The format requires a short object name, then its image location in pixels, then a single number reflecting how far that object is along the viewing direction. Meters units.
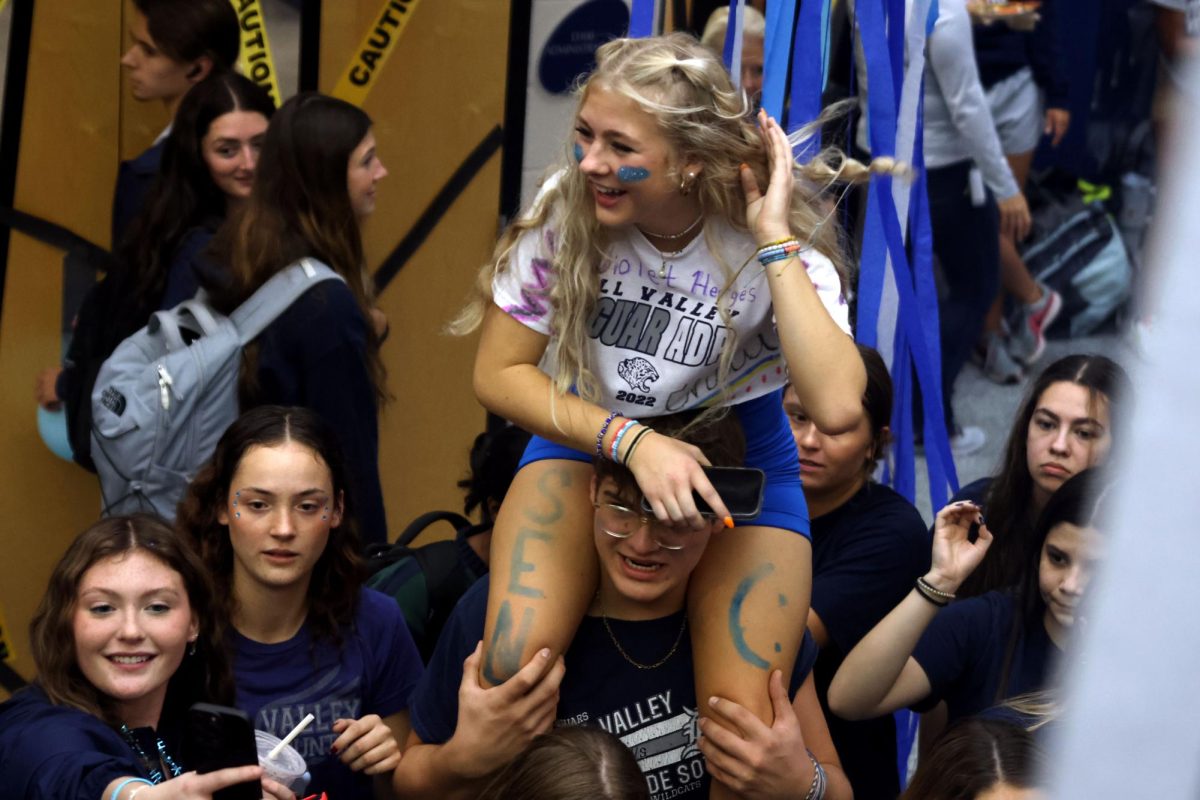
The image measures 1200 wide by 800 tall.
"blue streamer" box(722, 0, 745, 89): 6.67
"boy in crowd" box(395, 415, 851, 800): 5.25
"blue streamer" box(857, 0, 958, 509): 6.68
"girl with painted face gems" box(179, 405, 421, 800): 6.00
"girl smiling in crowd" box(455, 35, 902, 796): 5.07
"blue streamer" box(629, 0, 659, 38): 6.64
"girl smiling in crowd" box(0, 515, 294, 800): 4.65
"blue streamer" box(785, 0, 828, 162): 6.61
